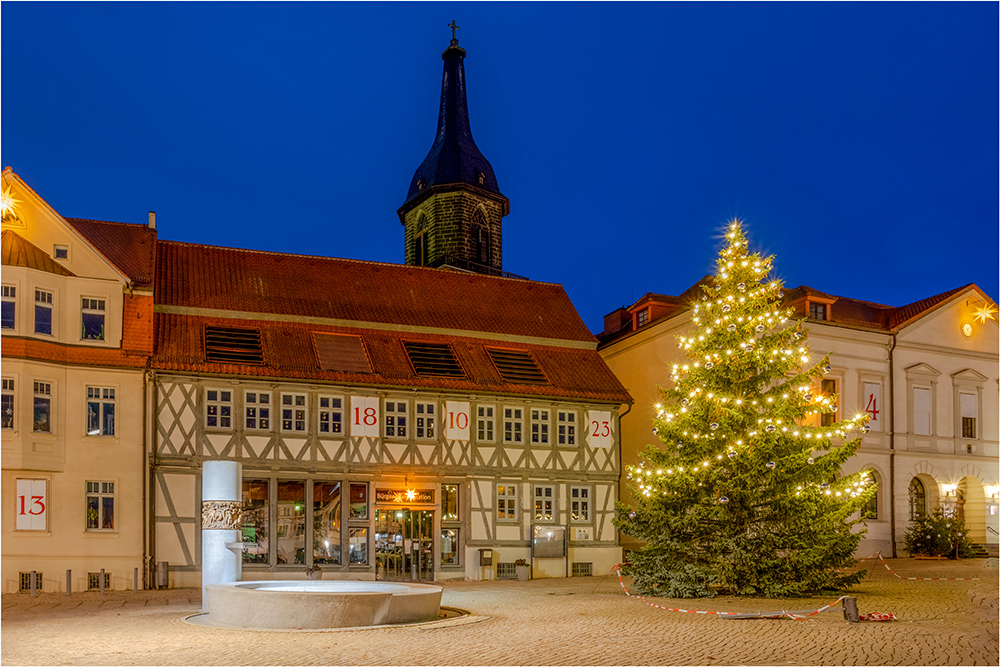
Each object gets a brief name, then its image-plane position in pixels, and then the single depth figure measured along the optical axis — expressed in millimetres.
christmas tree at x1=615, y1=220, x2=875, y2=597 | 21391
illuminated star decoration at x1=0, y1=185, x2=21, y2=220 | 25359
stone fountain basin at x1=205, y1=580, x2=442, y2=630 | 16250
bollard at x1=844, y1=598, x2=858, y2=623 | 16781
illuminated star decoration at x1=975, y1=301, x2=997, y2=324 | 38309
